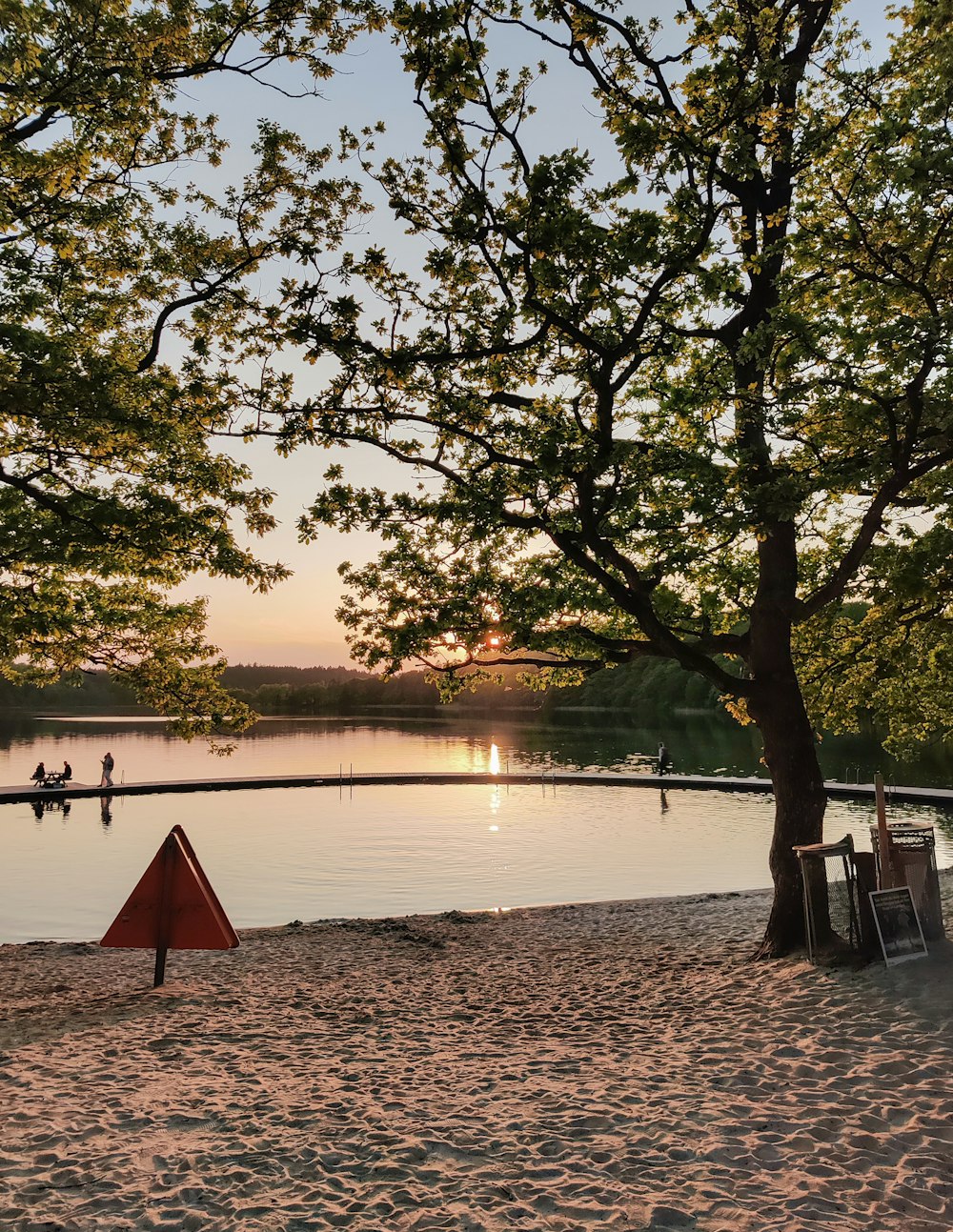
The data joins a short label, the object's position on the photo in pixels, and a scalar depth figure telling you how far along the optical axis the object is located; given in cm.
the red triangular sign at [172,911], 930
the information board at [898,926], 883
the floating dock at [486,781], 3328
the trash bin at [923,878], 928
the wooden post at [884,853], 981
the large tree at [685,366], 861
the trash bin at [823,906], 948
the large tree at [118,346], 941
